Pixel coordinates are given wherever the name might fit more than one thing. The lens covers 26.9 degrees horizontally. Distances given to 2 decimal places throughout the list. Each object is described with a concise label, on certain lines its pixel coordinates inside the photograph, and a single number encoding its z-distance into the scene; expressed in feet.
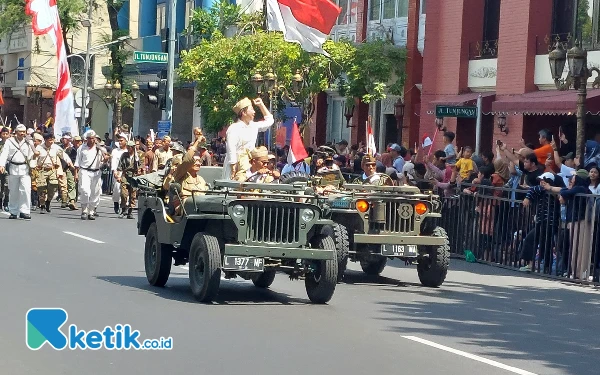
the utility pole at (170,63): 115.85
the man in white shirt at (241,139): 46.85
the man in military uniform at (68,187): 97.25
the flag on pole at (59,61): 101.86
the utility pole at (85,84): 157.34
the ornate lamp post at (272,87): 100.86
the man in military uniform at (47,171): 92.12
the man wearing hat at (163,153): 87.15
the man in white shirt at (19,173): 83.56
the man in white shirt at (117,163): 91.15
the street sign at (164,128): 115.65
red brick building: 87.10
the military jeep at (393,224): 51.26
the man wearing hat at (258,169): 46.09
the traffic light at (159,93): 119.09
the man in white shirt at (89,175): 86.17
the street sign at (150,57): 108.78
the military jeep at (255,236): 42.09
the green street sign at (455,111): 89.13
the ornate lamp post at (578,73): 68.39
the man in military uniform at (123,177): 89.56
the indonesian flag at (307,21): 86.12
